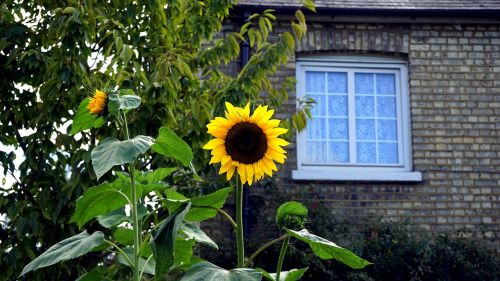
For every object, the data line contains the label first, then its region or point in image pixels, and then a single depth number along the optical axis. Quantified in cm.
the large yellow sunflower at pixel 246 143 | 241
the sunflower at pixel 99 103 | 252
